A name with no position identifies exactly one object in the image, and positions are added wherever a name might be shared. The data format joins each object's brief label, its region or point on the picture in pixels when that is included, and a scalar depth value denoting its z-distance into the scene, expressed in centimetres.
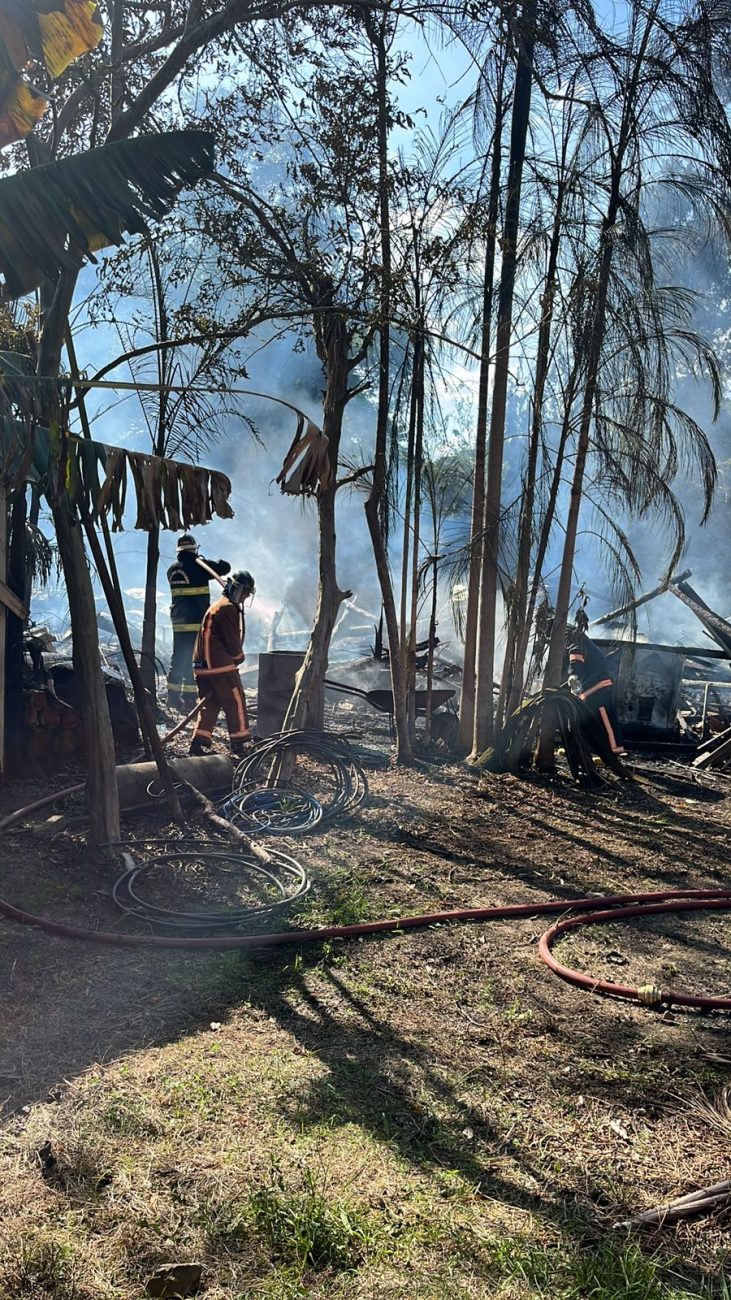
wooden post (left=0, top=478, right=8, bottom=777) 759
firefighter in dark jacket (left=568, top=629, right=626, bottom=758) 1070
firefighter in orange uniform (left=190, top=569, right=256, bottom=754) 932
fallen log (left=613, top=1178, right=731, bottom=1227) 274
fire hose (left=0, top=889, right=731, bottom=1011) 440
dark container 1041
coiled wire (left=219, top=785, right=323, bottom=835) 723
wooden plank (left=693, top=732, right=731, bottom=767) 1091
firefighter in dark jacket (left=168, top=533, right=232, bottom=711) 1161
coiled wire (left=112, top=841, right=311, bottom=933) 518
